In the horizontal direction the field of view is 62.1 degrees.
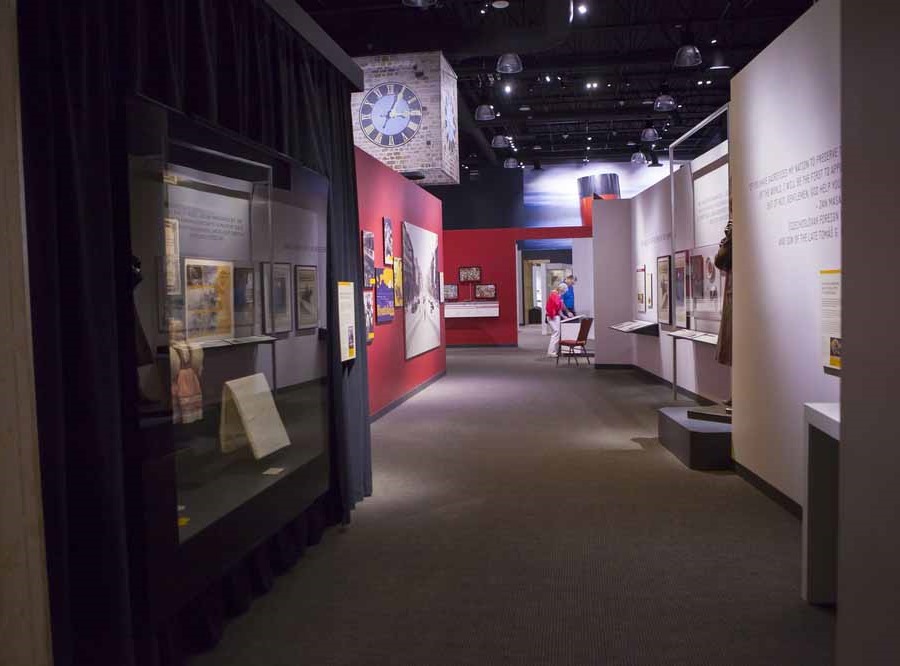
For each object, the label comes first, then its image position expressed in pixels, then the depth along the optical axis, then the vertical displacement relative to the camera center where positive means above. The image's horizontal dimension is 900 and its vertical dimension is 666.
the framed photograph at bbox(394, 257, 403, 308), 9.16 +0.21
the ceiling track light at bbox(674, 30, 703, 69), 10.71 +3.38
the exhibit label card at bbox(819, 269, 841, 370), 3.99 -0.16
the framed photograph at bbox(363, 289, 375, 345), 7.77 -0.12
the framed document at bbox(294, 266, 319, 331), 3.83 +0.03
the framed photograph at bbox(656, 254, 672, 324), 9.90 +0.03
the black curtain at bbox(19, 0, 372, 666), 2.18 +0.08
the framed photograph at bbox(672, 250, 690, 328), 9.19 +0.07
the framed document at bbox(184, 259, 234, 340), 2.93 +0.02
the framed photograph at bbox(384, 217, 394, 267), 8.61 +0.66
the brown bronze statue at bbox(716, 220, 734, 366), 6.22 -0.26
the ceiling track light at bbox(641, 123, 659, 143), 16.72 +3.56
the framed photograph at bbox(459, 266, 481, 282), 17.48 +0.55
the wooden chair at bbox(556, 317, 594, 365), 13.44 -0.73
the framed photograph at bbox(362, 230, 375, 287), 7.68 +0.44
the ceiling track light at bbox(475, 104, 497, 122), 14.27 +3.53
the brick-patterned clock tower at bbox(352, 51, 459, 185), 9.27 +2.36
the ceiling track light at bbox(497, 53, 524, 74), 10.62 +3.33
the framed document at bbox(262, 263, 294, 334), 3.53 +0.02
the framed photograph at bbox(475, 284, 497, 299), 17.38 +0.13
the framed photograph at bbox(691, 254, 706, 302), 8.52 +0.13
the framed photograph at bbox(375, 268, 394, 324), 8.36 +0.04
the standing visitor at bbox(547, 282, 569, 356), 14.76 -0.40
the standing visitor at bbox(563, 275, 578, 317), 17.48 -0.08
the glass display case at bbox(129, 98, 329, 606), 2.55 -0.15
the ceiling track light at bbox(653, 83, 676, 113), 13.48 +3.43
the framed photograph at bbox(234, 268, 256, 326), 3.31 +0.03
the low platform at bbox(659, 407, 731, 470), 5.69 -1.18
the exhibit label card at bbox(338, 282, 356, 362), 4.62 -0.12
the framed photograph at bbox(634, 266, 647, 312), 11.54 +0.09
